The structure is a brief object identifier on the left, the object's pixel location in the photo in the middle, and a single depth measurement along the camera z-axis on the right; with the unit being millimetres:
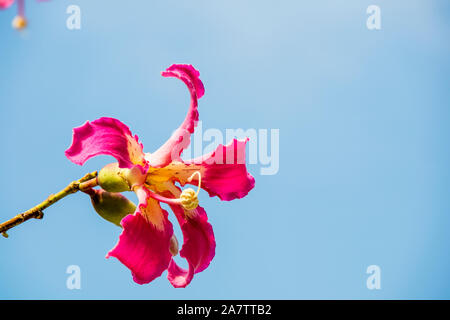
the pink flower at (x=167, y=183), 612
